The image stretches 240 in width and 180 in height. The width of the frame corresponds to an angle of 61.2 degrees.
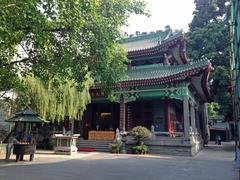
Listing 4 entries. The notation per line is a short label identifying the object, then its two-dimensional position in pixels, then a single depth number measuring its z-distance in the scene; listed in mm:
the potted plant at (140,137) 12800
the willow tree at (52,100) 12681
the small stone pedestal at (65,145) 12409
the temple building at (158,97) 13143
